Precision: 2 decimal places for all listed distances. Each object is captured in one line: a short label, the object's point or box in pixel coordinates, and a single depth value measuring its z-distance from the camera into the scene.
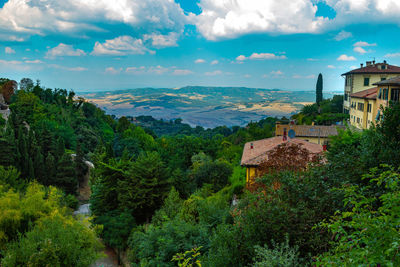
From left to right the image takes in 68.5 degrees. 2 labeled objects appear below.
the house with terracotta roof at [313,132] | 38.34
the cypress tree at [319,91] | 67.75
